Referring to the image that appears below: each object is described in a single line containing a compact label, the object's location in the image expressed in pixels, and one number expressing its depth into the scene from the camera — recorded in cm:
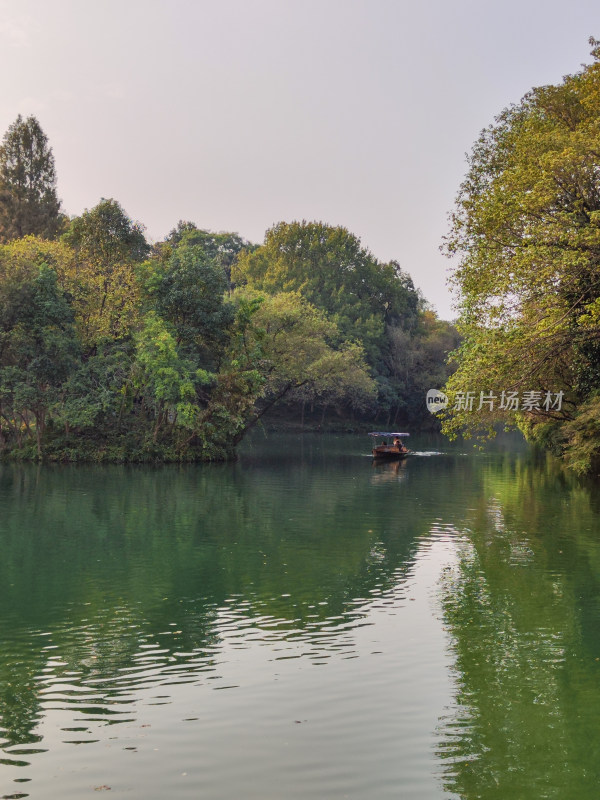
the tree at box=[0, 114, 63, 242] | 6719
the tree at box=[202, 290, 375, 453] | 4681
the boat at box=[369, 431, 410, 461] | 5061
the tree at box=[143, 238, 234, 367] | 4534
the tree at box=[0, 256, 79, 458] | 4209
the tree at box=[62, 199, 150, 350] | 4581
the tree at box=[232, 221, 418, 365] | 8675
